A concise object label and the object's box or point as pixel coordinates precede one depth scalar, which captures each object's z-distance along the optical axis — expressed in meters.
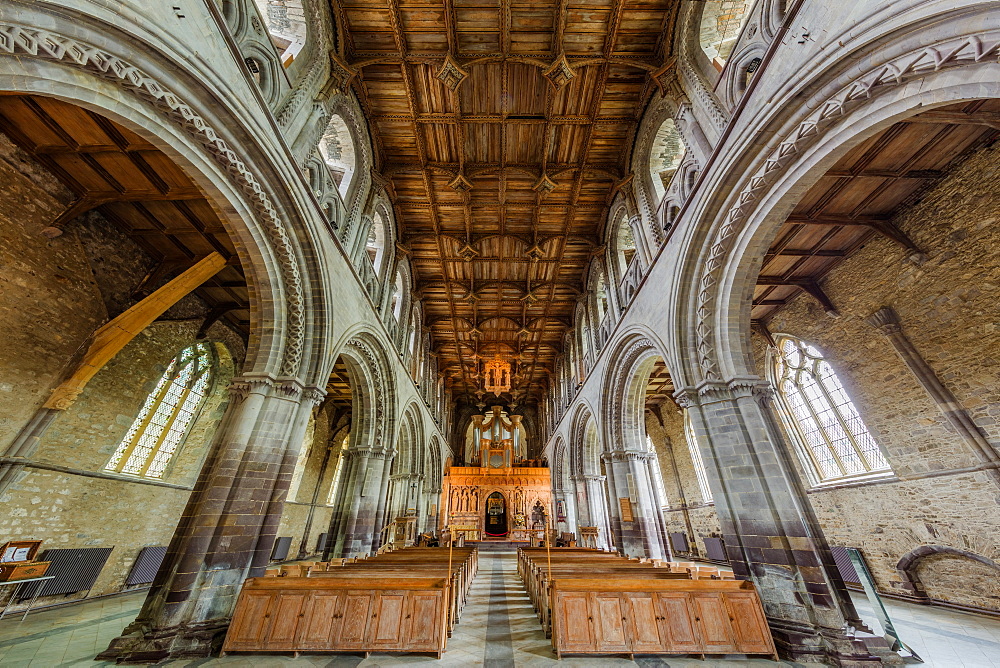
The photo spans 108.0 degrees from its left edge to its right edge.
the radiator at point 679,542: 13.95
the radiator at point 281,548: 12.71
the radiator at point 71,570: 6.18
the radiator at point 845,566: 7.82
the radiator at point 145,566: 7.88
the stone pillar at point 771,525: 3.91
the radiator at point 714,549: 11.76
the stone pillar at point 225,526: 3.92
